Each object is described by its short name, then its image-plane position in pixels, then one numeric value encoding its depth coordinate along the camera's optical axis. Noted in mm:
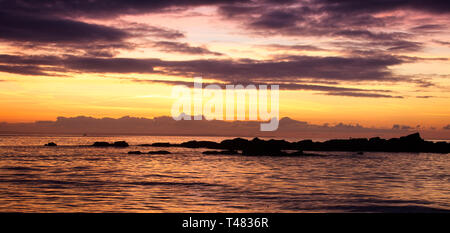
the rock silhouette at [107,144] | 118725
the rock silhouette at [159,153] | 83062
